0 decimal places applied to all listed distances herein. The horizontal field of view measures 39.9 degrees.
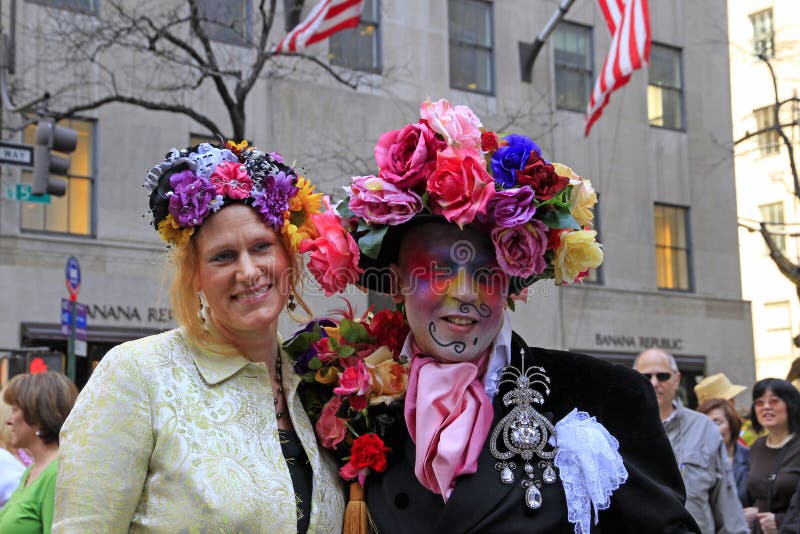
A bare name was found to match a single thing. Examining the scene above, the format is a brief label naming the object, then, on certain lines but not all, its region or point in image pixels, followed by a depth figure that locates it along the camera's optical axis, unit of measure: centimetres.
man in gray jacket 669
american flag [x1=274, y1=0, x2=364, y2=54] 1212
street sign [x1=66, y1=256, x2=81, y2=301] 1043
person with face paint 325
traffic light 1078
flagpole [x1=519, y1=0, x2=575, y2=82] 1672
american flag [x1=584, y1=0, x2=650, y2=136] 1314
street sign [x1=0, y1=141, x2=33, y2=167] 1068
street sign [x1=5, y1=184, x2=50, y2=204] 1095
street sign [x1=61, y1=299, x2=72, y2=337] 1021
